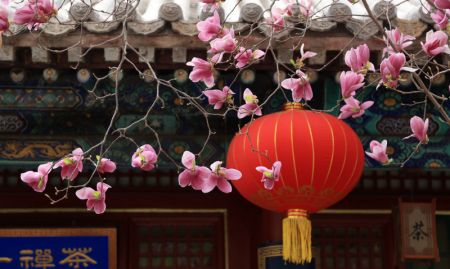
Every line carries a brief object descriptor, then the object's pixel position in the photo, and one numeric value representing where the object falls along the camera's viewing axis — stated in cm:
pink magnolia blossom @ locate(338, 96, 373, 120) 504
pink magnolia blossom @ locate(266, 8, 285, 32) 555
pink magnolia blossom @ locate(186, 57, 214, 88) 511
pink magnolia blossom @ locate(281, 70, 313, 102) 511
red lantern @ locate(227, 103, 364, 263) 618
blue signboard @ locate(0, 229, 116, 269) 751
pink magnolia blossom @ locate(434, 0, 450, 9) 450
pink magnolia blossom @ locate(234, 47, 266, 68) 527
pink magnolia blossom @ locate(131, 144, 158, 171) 501
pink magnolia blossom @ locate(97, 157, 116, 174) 521
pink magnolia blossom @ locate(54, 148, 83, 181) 491
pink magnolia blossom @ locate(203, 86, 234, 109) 525
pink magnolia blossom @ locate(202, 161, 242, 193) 496
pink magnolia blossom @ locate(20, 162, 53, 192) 495
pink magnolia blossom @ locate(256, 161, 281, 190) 499
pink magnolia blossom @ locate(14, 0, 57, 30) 495
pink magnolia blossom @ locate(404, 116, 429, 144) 479
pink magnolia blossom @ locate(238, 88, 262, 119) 525
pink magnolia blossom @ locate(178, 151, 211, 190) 492
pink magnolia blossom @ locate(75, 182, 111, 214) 508
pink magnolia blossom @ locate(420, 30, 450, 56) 484
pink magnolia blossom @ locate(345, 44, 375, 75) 489
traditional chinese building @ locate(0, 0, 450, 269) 629
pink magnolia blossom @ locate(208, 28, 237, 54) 504
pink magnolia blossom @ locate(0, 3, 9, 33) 493
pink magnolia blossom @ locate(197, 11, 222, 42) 512
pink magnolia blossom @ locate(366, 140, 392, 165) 506
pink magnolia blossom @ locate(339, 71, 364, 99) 490
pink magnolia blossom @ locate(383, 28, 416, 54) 495
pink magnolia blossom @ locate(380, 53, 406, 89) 471
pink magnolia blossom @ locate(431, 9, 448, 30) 498
